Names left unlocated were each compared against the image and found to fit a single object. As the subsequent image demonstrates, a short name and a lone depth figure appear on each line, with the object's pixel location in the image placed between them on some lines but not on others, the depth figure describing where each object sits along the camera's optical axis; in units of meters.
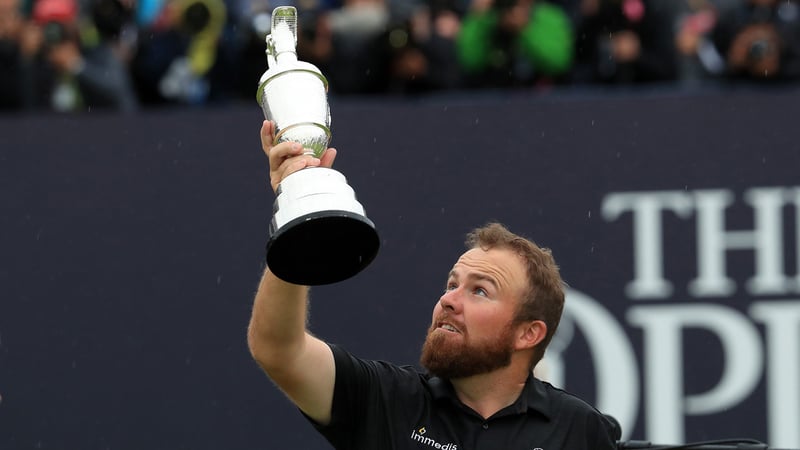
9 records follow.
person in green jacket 17.00
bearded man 8.27
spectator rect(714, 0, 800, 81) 16.41
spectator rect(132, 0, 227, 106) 18.16
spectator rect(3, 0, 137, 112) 17.28
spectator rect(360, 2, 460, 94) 17.19
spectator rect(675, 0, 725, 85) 17.09
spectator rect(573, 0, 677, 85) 16.91
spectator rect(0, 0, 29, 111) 17.27
